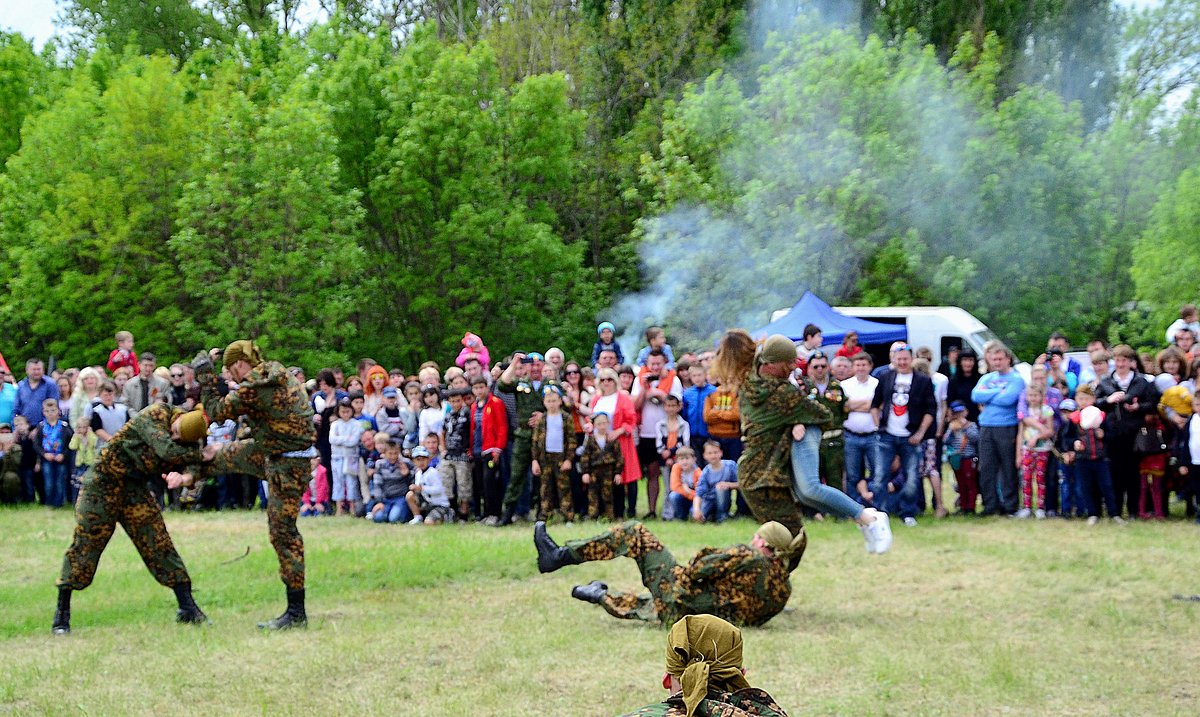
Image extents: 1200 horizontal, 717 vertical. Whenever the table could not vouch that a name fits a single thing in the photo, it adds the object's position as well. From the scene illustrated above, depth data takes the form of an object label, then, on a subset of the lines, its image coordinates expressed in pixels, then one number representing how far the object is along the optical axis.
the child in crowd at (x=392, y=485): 15.95
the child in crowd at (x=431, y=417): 16.06
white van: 24.09
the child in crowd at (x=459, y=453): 15.60
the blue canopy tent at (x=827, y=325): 21.64
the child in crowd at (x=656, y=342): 16.33
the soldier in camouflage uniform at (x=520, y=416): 15.28
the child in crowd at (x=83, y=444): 17.56
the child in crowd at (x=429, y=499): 15.64
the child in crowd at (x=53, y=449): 17.89
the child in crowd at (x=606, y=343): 17.77
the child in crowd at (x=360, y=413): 16.69
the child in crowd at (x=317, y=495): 16.98
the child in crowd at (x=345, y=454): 16.53
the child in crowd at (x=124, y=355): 19.44
